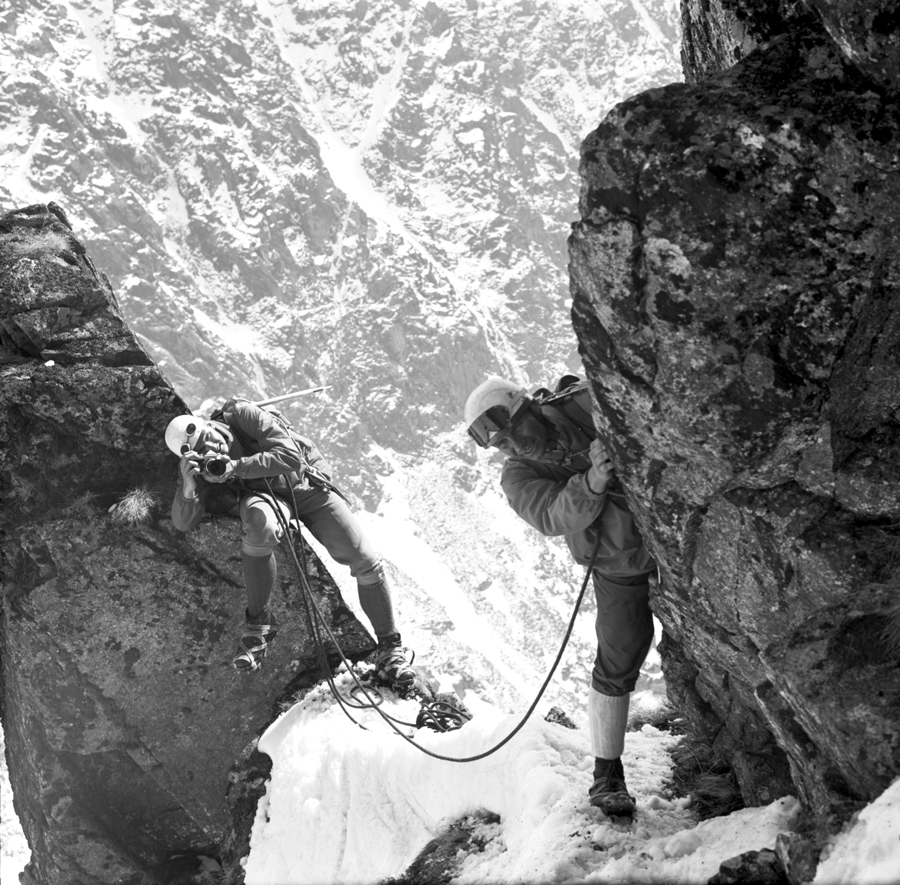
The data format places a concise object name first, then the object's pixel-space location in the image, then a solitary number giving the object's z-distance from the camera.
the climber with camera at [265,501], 9.01
